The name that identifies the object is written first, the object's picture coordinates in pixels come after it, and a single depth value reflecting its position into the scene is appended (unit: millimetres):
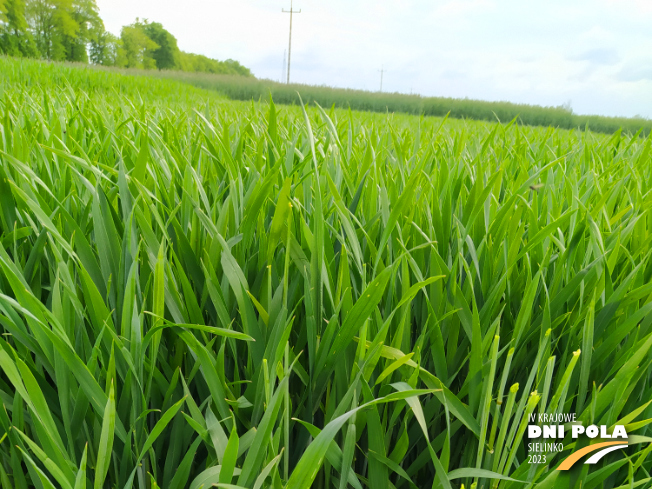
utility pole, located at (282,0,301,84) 23788
